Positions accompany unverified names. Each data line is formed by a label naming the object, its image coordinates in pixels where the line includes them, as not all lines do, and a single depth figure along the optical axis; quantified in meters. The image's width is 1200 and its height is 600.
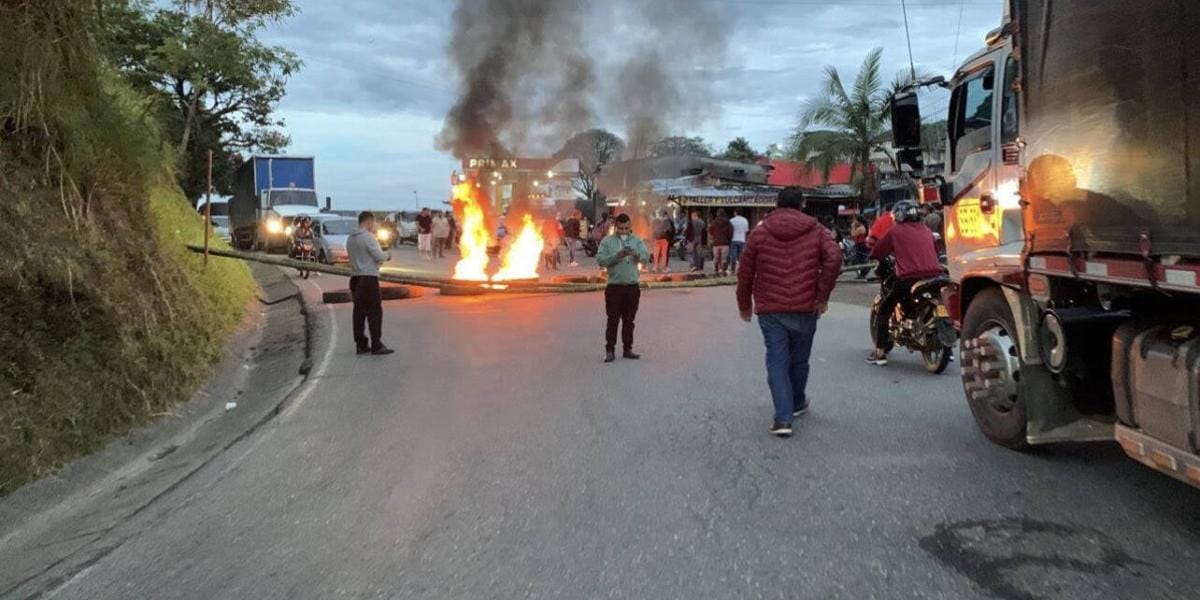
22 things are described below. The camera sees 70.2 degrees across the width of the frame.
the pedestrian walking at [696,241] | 21.91
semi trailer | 3.39
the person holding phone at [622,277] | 8.67
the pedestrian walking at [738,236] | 20.06
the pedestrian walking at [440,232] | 29.81
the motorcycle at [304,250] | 21.84
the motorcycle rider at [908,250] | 7.65
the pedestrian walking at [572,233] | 25.83
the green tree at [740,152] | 56.19
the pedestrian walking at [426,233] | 30.03
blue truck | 30.31
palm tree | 28.83
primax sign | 22.14
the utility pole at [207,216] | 9.90
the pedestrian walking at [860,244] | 15.84
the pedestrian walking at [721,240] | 19.92
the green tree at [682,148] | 39.88
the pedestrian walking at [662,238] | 21.56
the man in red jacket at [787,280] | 5.69
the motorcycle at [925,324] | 7.50
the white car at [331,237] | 23.18
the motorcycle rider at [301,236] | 21.89
